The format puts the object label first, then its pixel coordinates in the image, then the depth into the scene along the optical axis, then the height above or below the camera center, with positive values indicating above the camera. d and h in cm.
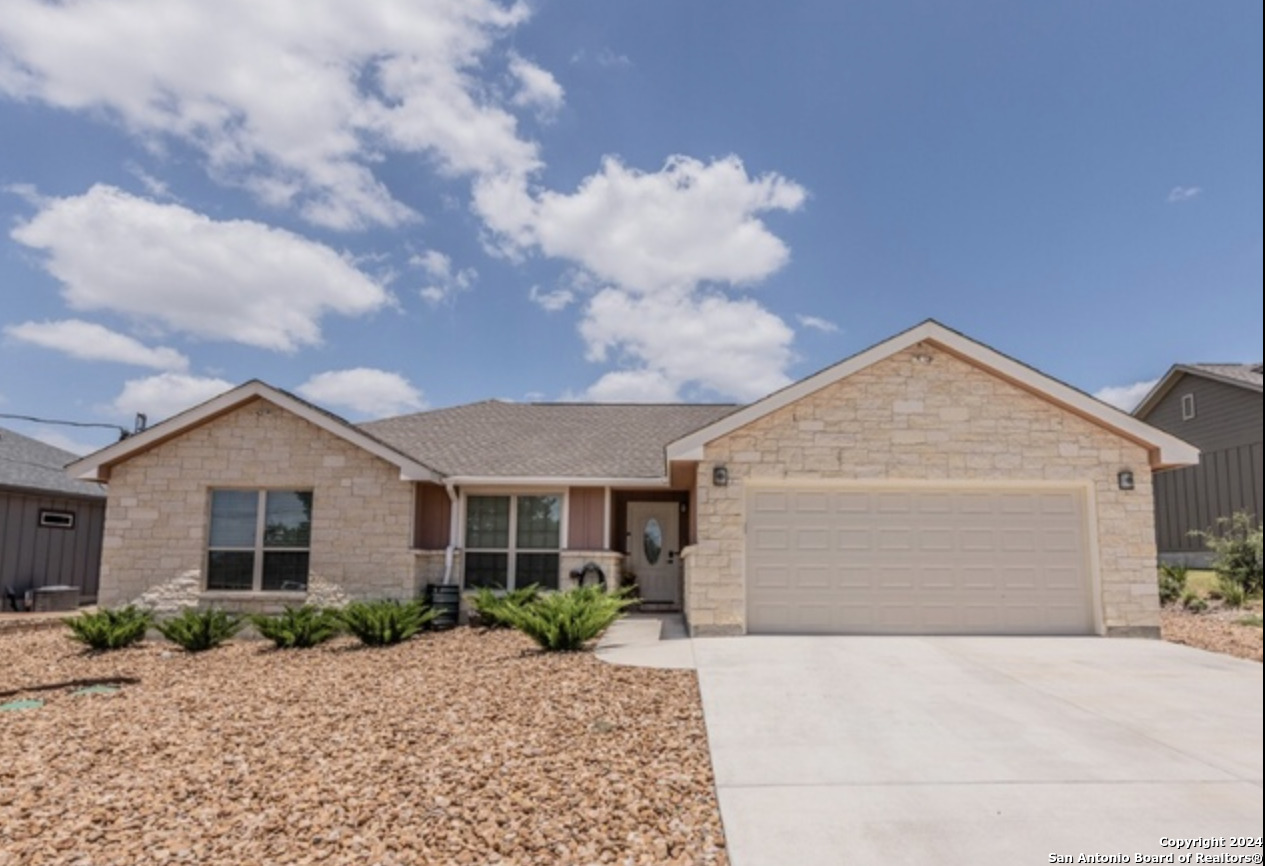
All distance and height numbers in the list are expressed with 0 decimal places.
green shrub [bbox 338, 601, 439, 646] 1050 -154
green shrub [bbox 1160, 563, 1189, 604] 1487 -113
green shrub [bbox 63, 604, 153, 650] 1050 -169
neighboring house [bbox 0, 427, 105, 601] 1709 -39
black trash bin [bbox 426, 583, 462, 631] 1228 -147
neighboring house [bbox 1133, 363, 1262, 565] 1903 +191
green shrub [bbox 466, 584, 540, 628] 1162 -138
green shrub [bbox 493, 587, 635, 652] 905 -128
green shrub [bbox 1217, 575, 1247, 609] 1372 -121
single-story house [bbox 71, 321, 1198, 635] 1046 +28
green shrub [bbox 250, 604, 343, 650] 1043 -162
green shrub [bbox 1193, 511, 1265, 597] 1451 -58
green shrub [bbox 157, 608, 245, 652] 1038 -168
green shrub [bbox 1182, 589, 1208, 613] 1385 -140
